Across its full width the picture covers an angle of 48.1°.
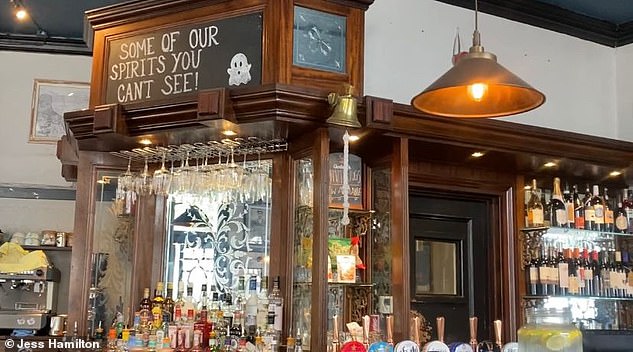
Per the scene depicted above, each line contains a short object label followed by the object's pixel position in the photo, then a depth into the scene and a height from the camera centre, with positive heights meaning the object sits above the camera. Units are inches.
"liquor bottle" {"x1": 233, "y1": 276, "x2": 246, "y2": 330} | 139.9 -3.1
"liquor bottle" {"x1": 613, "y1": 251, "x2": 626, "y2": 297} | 185.5 +3.8
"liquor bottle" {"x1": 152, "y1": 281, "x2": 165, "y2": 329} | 140.5 -4.3
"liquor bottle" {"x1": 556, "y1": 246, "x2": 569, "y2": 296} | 176.2 +3.2
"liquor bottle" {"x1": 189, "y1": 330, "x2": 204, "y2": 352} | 135.3 -10.8
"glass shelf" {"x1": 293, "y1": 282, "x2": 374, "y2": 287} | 136.3 +0.6
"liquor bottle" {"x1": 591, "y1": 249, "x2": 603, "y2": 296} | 182.8 +4.4
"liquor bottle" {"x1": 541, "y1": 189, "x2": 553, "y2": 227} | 179.2 +21.5
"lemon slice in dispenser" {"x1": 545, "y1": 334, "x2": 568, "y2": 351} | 66.9 -4.9
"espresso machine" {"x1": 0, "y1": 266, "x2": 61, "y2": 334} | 225.8 -5.0
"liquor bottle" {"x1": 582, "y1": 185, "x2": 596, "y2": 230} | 183.0 +18.8
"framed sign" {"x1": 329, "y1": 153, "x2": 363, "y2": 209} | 147.0 +22.4
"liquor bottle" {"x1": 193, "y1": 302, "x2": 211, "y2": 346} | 137.2 -8.3
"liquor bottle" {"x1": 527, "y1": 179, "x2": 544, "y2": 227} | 175.3 +19.4
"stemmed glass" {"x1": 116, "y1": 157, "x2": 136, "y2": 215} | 150.3 +18.4
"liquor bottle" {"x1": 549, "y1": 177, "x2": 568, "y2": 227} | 179.2 +20.3
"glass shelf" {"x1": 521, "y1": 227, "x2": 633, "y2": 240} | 174.7 +14.6
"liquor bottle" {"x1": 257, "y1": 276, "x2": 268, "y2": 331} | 136.3 -4.1
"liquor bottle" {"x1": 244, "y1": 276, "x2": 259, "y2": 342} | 136.6 -5.5
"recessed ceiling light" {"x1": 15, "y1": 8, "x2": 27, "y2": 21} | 211.1 +80.1
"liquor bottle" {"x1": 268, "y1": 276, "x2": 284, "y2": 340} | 135.0 -4.0
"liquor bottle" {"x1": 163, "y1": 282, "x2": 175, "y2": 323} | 142.5 -4.1
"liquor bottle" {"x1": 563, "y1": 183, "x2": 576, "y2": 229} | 180.4 +21.4
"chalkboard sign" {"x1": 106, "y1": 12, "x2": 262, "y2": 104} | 133.4 +43.8
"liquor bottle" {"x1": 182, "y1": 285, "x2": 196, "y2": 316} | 145.5 -3.5
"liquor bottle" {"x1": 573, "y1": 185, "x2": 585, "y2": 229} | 181.6 +19.9
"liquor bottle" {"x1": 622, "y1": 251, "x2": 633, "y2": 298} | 186.2 +4.0
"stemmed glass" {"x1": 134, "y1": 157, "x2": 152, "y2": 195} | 147.3 +20.6
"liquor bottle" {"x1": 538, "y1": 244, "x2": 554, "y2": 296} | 173.2 +2.7
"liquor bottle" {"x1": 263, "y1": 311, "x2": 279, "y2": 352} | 130.5 -9.2
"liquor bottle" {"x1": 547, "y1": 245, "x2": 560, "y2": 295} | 173.9 +4.1
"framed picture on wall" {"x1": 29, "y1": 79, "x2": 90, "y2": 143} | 239.8 +60.4
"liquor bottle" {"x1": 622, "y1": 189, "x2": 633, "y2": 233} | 187.3 +22.7
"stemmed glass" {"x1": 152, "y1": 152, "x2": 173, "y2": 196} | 144.5 +20.7
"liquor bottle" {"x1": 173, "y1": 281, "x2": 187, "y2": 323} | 141.8 -3.9
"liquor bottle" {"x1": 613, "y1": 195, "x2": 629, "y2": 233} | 186.7 +18.2
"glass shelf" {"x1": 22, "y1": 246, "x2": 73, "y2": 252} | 237.1 +11.6
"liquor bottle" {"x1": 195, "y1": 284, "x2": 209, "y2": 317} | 145.4 -2.6
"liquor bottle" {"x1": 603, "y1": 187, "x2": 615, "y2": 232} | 185.3 +19.6
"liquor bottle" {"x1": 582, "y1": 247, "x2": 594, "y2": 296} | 181.2 +4.6
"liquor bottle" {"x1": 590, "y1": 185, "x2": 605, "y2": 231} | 183.8 +20.4
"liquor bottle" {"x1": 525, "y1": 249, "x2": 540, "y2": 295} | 173.2 +2.8
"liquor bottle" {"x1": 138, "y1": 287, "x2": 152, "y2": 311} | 144.6 -3.8
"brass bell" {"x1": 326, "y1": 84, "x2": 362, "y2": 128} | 125.3 +31.1
